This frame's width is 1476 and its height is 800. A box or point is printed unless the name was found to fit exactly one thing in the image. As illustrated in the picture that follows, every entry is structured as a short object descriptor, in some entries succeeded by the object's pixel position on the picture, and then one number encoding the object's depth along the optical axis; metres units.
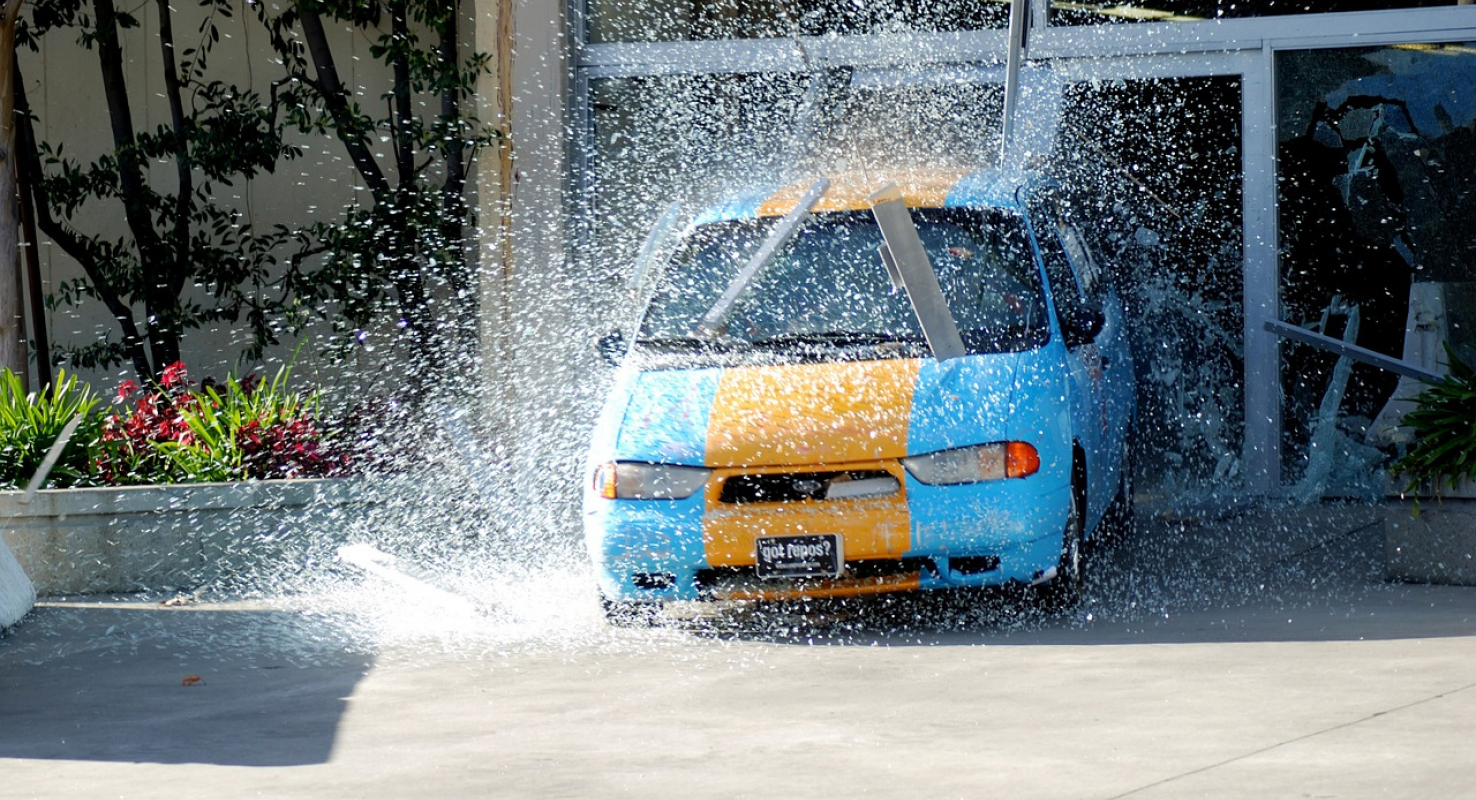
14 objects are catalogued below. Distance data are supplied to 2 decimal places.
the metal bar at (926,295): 14.73
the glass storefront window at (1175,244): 22.02
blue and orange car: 13.93
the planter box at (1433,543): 15.78
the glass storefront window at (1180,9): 21.47
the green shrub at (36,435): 18.66
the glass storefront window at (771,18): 22.86
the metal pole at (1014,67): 20.41
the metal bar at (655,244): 17.28
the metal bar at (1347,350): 18.36
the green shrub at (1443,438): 15.86
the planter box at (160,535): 17.94
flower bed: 17.97
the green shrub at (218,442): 18.87
